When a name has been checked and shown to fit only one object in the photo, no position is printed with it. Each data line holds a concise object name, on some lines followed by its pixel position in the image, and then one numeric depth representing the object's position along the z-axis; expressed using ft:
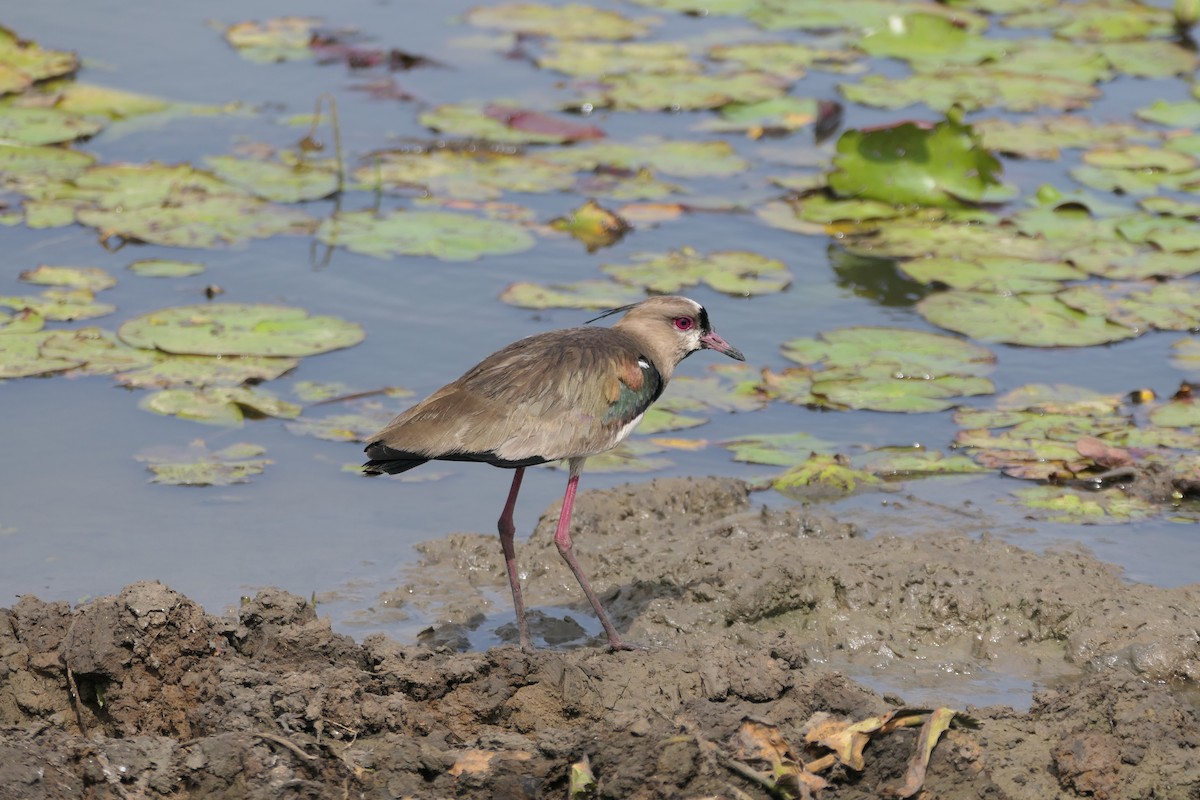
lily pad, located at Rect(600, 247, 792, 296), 59.06
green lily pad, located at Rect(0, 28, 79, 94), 74.18
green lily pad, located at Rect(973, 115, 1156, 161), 73.41
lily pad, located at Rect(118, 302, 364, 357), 52.08
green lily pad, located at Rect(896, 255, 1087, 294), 59.62
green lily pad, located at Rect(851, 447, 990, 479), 47.21
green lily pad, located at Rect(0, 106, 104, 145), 68.95
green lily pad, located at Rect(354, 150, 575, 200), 67.36
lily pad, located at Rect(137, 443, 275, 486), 45.16
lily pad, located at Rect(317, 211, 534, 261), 60.95
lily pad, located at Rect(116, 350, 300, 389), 50.11
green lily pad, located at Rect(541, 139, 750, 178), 70.64
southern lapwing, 35.17
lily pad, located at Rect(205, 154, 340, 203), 65.72
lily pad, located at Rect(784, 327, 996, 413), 51.60
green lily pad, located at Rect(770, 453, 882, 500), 45.55
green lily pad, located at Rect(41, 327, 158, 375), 50.75
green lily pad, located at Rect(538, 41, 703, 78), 82.33
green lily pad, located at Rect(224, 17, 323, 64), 82.74
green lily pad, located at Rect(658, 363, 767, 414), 51.42
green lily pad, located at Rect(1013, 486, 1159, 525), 44.75
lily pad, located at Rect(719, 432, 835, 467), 47.65
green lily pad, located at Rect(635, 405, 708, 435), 49.60
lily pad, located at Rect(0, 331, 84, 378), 50.21
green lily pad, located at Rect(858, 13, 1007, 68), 85.35
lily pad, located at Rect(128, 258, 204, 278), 58.44
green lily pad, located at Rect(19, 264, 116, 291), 56.39
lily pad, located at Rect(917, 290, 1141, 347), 55.62
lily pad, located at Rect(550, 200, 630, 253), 63.67
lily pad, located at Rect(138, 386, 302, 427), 48.49
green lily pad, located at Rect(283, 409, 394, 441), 47.96
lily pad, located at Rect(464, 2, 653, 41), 87.86
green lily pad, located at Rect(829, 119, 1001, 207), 67.00
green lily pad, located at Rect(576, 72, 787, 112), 77.97
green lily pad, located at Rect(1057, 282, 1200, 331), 56.65
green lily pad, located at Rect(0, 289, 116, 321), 53.98
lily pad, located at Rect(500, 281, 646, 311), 56.24
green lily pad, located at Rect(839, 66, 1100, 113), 78.48
